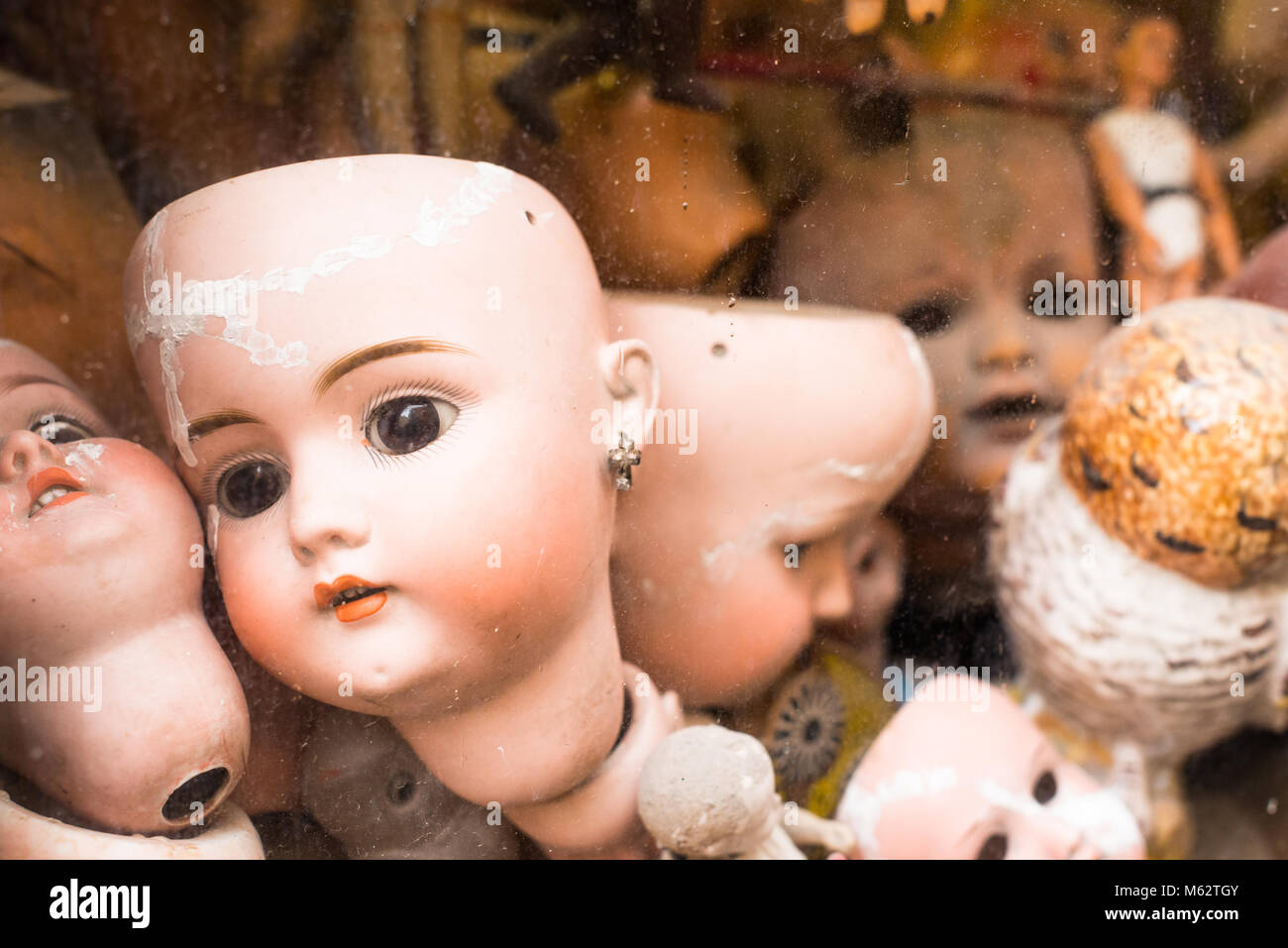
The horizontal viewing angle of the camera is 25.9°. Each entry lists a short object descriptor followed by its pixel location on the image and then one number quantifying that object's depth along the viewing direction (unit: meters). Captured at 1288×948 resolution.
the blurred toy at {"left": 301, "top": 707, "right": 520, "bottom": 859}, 0.51
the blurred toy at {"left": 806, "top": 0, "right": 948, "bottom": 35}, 0.53
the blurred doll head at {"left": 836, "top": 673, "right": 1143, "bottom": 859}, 0.52
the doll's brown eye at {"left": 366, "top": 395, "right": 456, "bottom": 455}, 0.49
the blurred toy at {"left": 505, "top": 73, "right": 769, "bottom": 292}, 0.52
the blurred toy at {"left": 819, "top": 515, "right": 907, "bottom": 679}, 0.54
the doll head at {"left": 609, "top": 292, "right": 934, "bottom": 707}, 0.52
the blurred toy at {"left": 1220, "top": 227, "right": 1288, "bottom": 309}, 0.55
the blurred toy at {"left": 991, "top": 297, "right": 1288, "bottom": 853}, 0.52
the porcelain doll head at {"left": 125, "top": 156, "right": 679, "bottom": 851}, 0.49
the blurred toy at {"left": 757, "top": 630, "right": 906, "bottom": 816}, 0.53
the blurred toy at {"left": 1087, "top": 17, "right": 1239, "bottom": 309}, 0.54
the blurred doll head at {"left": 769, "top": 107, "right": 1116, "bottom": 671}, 0.53
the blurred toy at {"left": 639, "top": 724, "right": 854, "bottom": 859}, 0.50
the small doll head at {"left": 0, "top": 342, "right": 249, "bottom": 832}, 0.49
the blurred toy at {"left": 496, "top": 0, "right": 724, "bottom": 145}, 0.52
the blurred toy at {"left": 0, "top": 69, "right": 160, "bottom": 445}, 0.51
